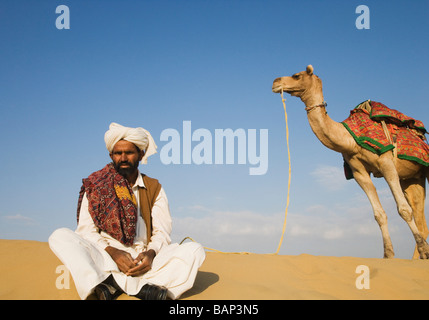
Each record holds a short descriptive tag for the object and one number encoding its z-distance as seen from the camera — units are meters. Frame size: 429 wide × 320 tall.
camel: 8.30
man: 3.58
